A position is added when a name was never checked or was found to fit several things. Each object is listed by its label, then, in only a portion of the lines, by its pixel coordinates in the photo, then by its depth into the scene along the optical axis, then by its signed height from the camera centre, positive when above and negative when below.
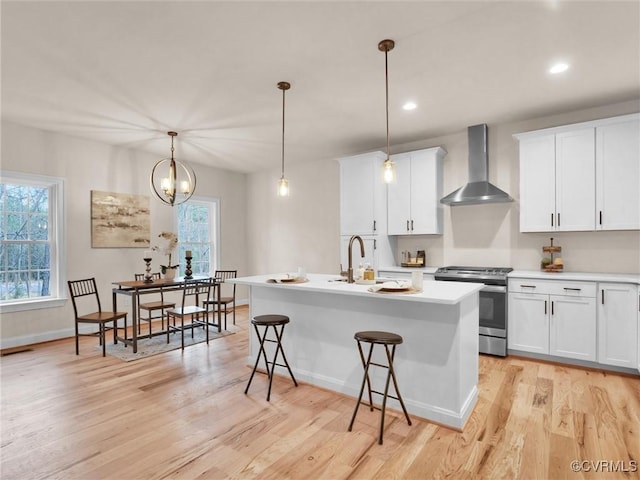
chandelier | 4.88 +1.05
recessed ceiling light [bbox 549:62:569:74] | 3.01 +1.49
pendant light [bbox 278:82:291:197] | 3.43 +0.56
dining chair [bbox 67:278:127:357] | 4.08 -0.87
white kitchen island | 2.48 -0.77
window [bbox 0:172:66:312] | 4.48 +0.01
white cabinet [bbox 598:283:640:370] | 3.34 -0.82
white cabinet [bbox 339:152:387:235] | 5.04 +0.66
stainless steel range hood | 4.31 +0.81
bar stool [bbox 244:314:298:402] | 2.94 -0.68
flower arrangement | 4.86 -0.03
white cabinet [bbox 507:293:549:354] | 3.76 -0.90
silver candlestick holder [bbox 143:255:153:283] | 4.64 -0.41
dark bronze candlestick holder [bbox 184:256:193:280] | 5.07 -0.42
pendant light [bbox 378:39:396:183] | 2.73 +0.59
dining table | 4.17 -0.58
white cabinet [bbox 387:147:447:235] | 4.74 +0.63
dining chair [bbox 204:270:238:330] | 5.19 -0.88
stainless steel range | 3.92 -0.78
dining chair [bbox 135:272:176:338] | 4.59 -0.84
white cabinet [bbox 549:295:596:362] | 3.53 -0.90
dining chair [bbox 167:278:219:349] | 4.53 -0.88
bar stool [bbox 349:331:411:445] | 2.35 -0.68
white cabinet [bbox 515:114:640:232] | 3.56 +0.67
